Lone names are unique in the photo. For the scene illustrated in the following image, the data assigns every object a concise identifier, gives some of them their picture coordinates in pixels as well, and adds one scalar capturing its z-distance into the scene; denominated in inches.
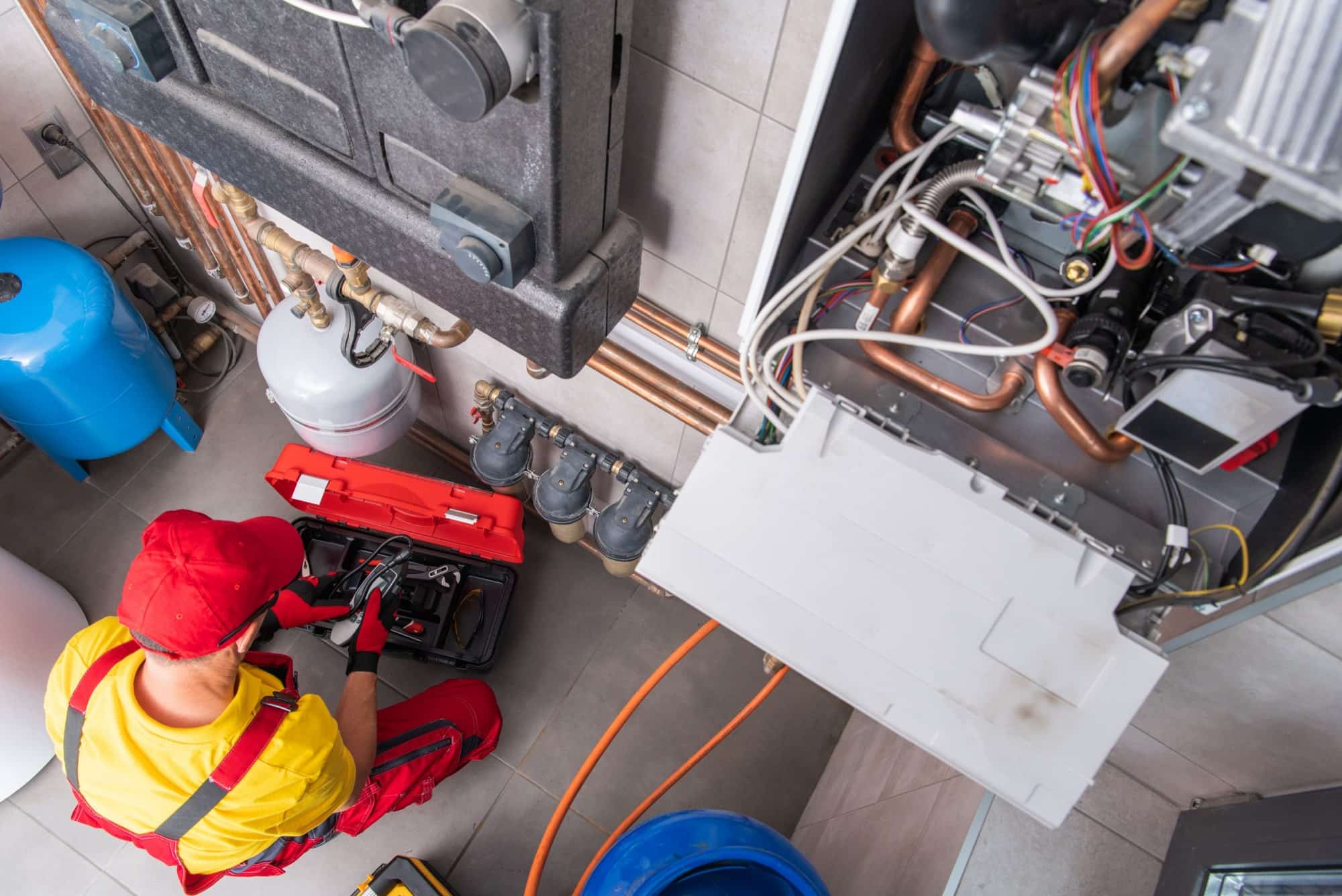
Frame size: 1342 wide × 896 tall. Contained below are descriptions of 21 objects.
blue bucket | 37.6
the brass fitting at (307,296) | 52.5
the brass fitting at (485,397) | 59.4
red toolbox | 64.1
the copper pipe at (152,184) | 61.8
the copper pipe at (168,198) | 61.6
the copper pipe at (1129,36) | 19.4
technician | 44.8
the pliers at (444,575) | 66.7
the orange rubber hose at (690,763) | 46.4
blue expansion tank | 59.5
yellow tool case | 60.1
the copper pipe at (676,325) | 44.1
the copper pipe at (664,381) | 48.0
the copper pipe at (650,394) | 48.7
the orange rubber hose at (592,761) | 46.1
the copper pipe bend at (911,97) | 28.4
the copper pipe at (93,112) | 53.0
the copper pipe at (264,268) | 64.6
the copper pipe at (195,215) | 59.9
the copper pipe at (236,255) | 60.1
